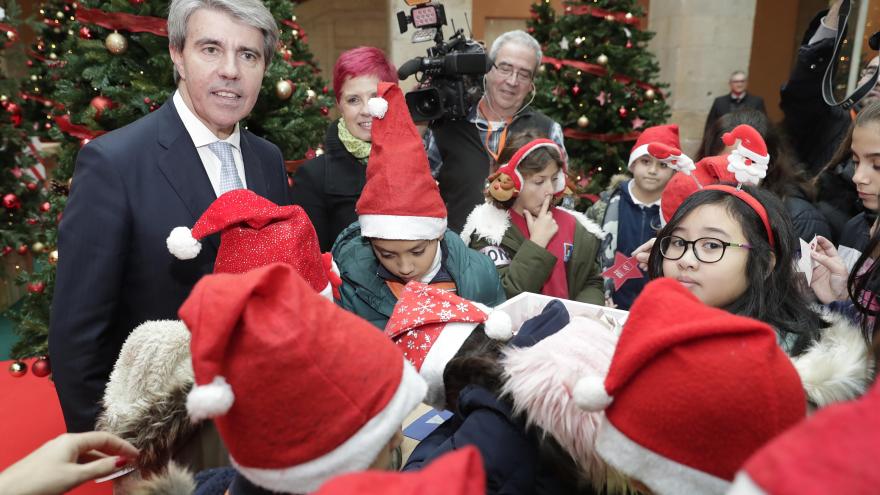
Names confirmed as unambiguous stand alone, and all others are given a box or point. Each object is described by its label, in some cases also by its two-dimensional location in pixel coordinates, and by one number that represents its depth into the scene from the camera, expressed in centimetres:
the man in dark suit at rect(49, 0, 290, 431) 145
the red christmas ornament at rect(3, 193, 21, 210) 427
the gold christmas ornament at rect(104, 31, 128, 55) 234
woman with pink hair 236
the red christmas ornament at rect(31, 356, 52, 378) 263
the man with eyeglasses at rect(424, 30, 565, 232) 281
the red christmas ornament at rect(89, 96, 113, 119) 236
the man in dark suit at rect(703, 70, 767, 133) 589
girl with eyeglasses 138
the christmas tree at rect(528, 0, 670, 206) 453
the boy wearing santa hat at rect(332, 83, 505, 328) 173
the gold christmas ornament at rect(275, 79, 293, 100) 279
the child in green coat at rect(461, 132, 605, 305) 220
